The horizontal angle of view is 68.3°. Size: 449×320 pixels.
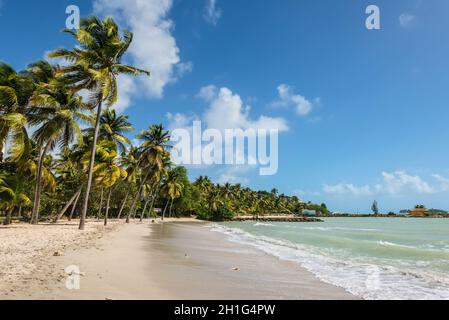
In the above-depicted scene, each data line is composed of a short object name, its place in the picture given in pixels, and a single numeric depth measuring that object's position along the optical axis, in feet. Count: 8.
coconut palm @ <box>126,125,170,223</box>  131.13
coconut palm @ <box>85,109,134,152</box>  110.93
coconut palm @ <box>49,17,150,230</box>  71.72
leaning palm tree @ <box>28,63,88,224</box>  78.18
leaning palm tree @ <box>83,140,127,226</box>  99.55
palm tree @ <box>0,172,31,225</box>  76.48
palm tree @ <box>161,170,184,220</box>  201.65
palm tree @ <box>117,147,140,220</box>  146.82
